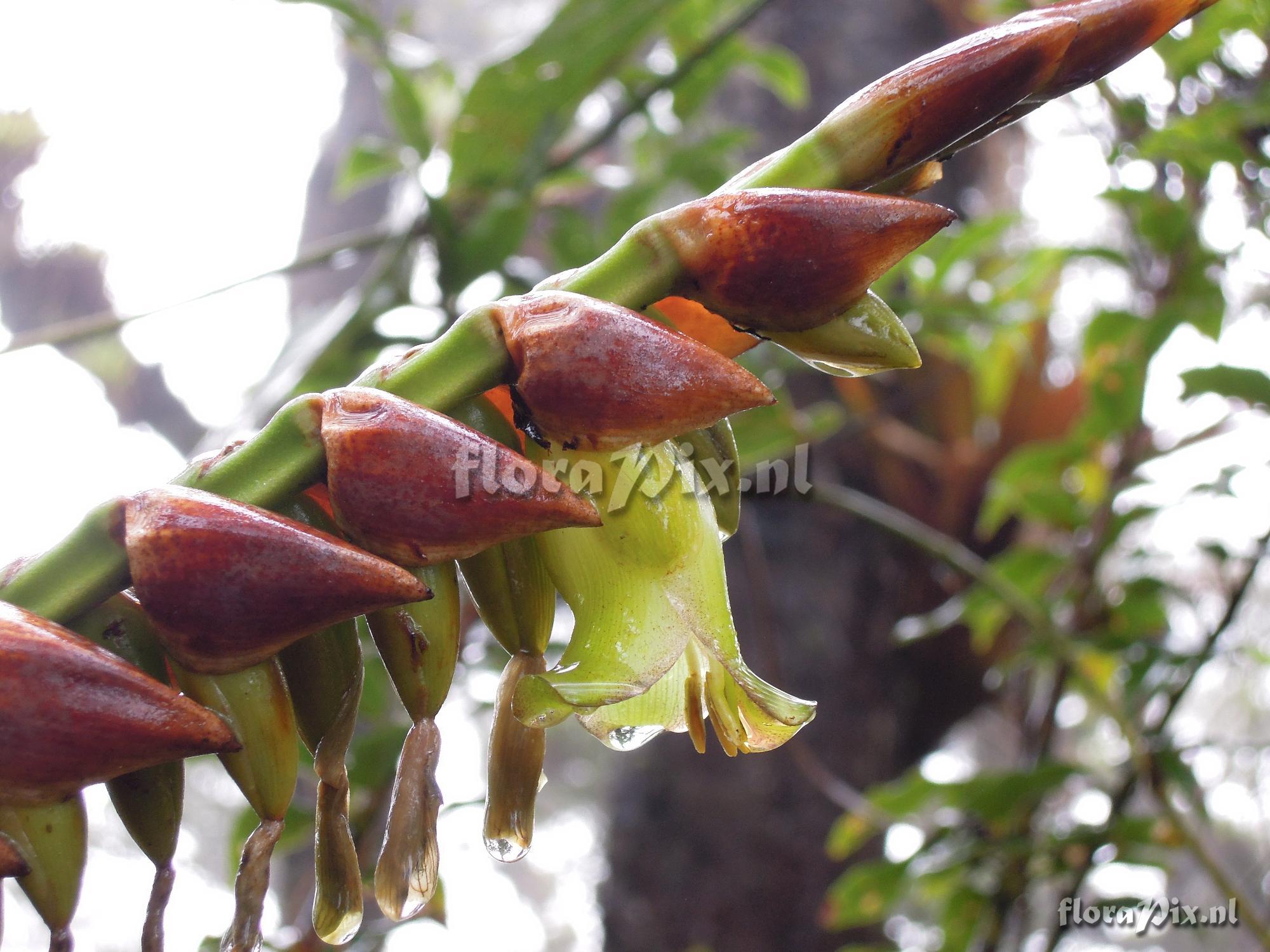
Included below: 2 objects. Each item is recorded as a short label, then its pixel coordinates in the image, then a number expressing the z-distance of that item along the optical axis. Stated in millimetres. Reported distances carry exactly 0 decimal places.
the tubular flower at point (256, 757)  260
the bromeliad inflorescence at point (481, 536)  239
